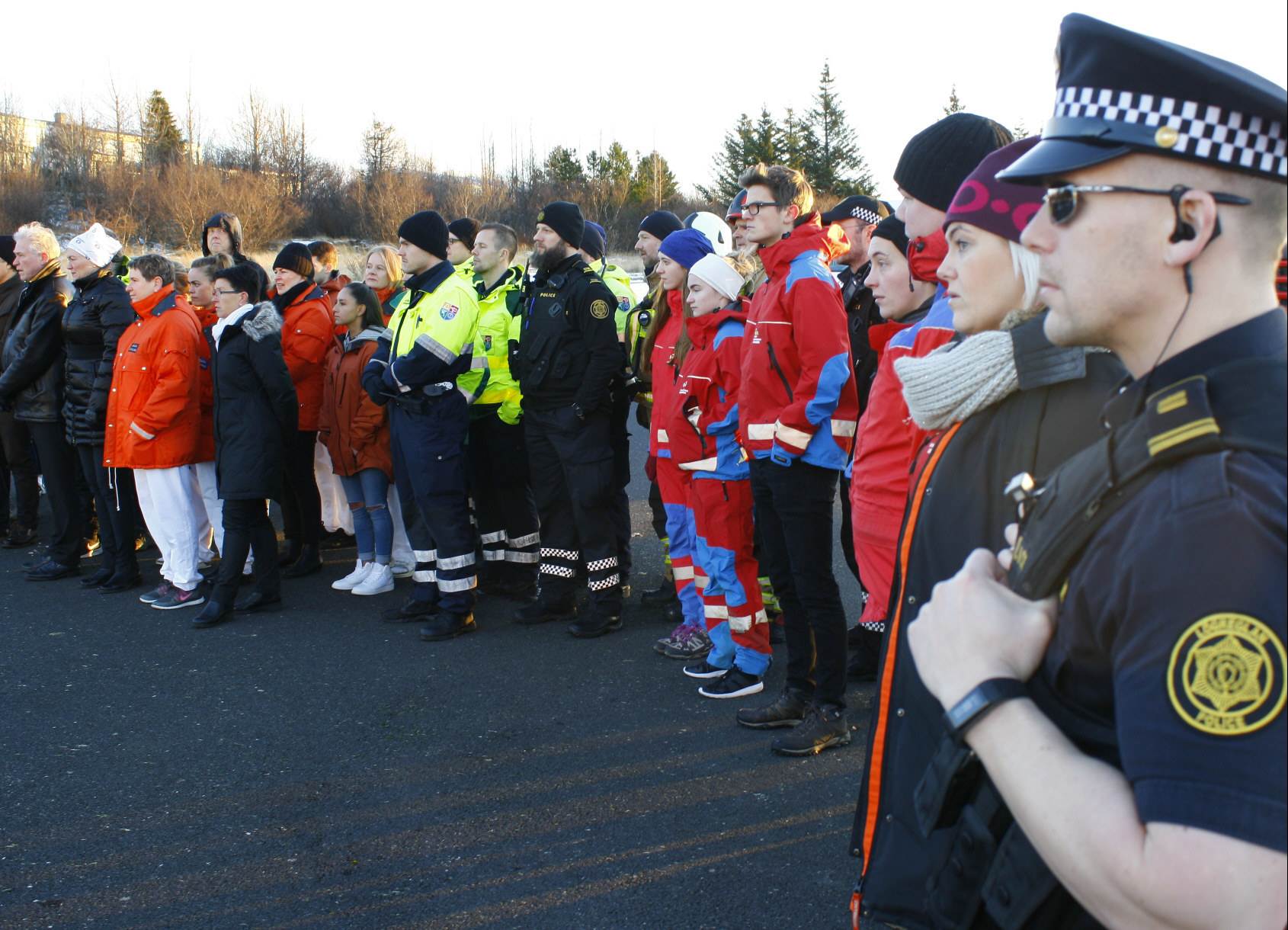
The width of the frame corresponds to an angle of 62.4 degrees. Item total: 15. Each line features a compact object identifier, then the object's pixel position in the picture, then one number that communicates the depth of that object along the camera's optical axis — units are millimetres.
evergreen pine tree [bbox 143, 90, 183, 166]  43469
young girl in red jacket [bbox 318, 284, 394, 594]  6848
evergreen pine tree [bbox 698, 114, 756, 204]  52031
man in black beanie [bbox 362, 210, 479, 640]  5938
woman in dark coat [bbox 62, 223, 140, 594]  6859
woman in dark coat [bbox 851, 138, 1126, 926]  1521
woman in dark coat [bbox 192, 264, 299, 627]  6227
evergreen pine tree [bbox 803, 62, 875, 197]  52644
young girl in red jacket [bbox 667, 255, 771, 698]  4980
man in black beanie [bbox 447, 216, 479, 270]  7785
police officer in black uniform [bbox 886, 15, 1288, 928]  949
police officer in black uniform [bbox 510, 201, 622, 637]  5953
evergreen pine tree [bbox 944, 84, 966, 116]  53500
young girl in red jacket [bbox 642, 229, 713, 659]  5520
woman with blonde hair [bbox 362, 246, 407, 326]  7535
